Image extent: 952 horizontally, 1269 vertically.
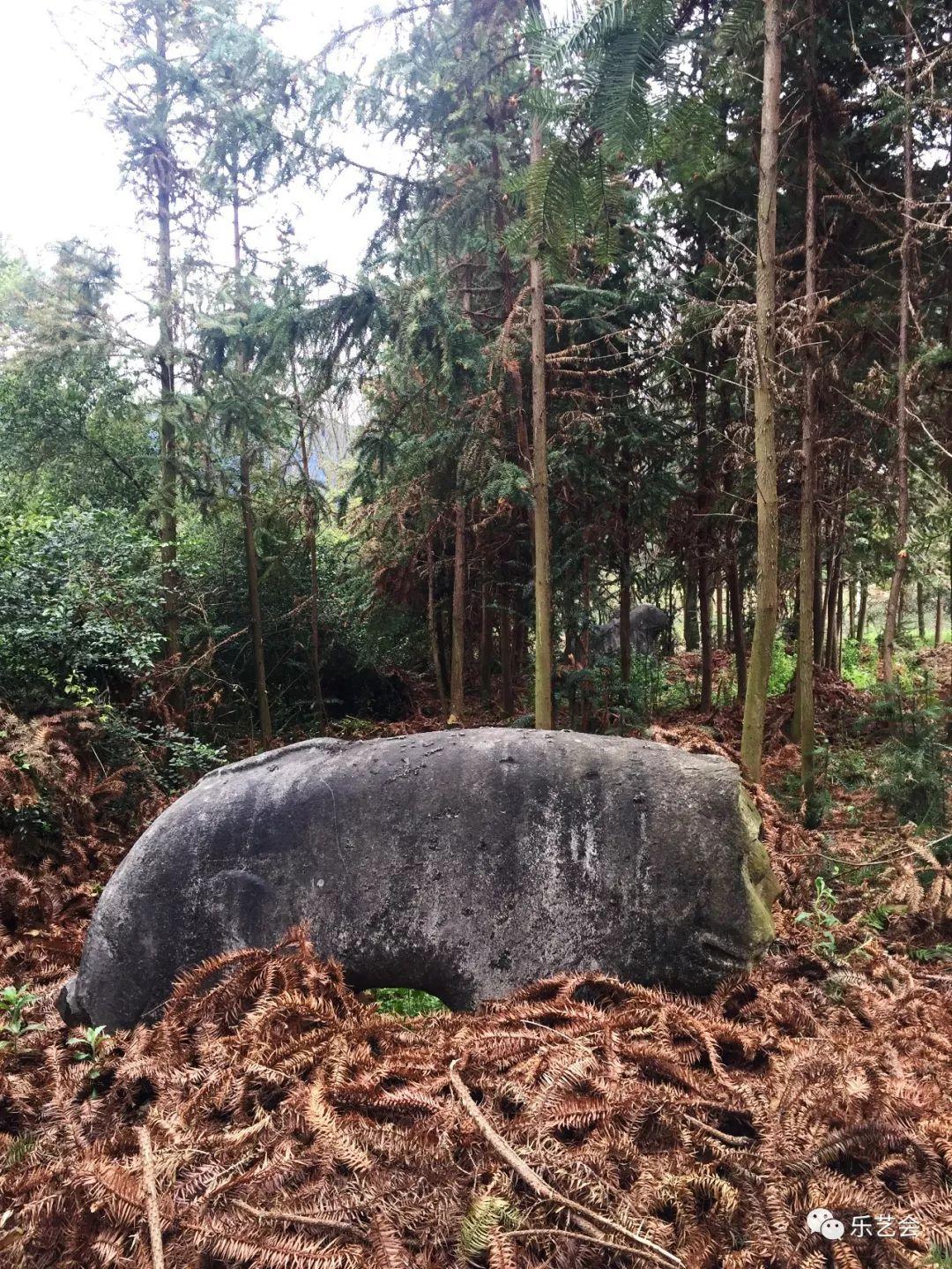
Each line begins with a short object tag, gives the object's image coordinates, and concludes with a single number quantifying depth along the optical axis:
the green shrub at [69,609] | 7.08
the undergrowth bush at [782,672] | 15.08
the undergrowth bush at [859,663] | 17.41
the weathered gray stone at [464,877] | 3.02
